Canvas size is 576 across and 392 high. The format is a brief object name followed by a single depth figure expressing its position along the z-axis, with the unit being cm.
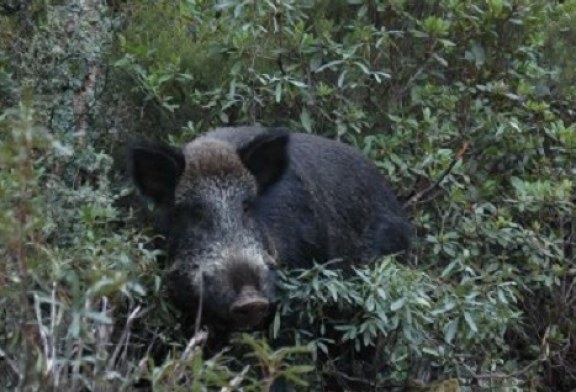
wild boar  1107
